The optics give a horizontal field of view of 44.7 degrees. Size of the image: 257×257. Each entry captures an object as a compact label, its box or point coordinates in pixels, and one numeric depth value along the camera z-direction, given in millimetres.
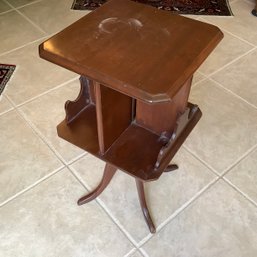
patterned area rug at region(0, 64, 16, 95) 1744
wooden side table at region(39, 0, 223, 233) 717
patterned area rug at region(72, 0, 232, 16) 2338
